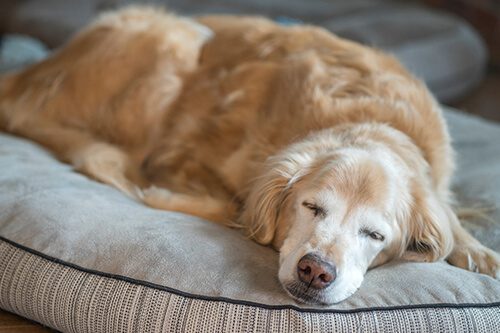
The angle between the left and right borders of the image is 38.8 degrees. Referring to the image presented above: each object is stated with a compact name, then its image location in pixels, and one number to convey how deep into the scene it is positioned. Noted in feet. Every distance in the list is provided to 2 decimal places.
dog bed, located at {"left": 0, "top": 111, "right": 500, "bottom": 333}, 5.64
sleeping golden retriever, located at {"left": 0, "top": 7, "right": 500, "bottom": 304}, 6.22
